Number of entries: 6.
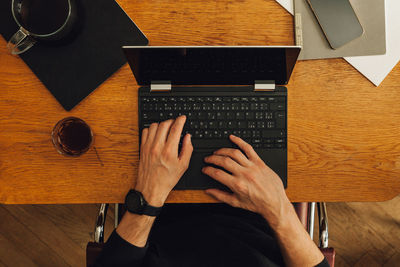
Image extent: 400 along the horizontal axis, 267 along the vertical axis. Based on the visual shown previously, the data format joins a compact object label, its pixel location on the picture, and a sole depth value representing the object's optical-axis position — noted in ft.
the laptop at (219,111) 2.76
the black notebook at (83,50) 2.81
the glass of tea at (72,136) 2.71
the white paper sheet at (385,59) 2.81
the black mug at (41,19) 2.58
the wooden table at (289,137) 2.82
